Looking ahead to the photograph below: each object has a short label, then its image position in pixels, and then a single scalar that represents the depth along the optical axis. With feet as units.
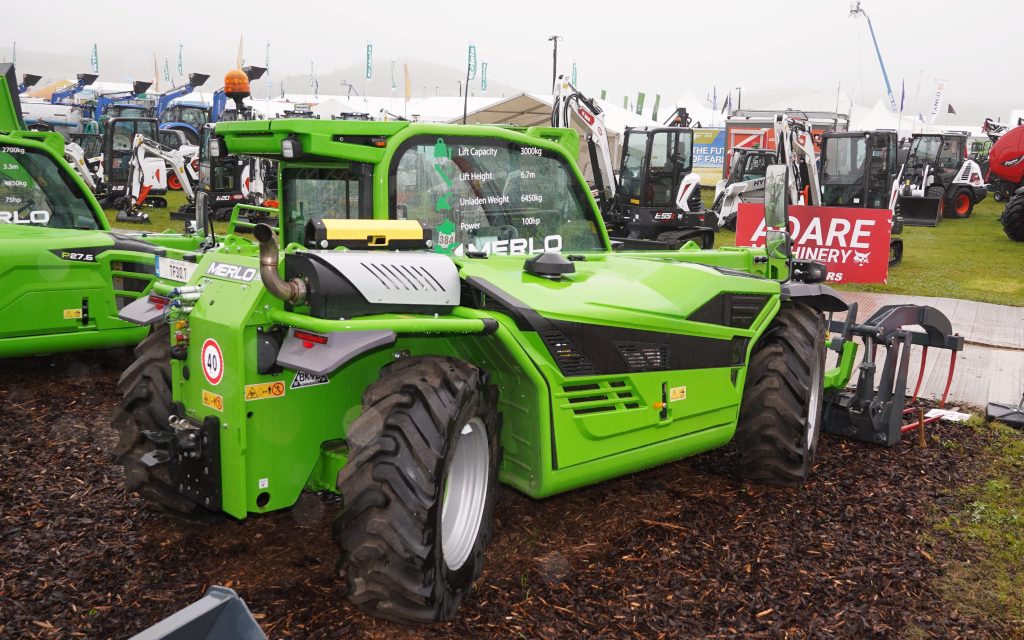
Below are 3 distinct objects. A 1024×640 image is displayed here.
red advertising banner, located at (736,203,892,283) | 38.24
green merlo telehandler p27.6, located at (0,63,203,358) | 21.50
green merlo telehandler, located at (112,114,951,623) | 10.59
